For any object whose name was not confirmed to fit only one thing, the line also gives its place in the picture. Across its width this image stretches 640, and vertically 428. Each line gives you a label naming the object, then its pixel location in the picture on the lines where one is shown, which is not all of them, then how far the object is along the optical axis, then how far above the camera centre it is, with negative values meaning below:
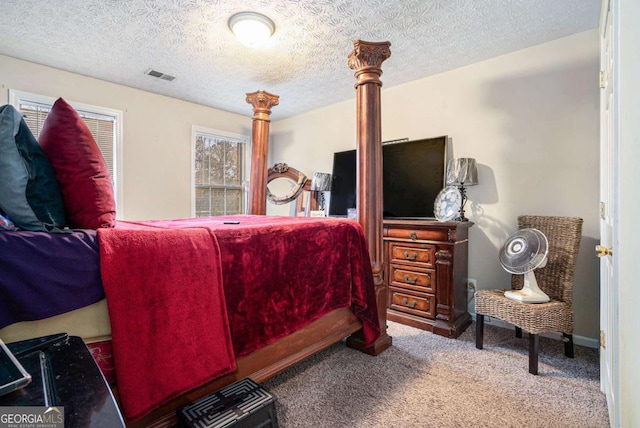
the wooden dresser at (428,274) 2.62 -0.57
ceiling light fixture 2.27 +1.42
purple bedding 0.92 -0.20
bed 1.07 -0.37
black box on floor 1.16 -0.79
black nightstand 0.48 -0.32
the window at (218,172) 4.50 +0.62
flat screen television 3.17 +0.40
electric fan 2.11 -0.34
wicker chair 1.98 -0.62
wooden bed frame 1.98 +0.07
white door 1.25 -0.15
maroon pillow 1.19 +0.18
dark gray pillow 1.02 +0.11
